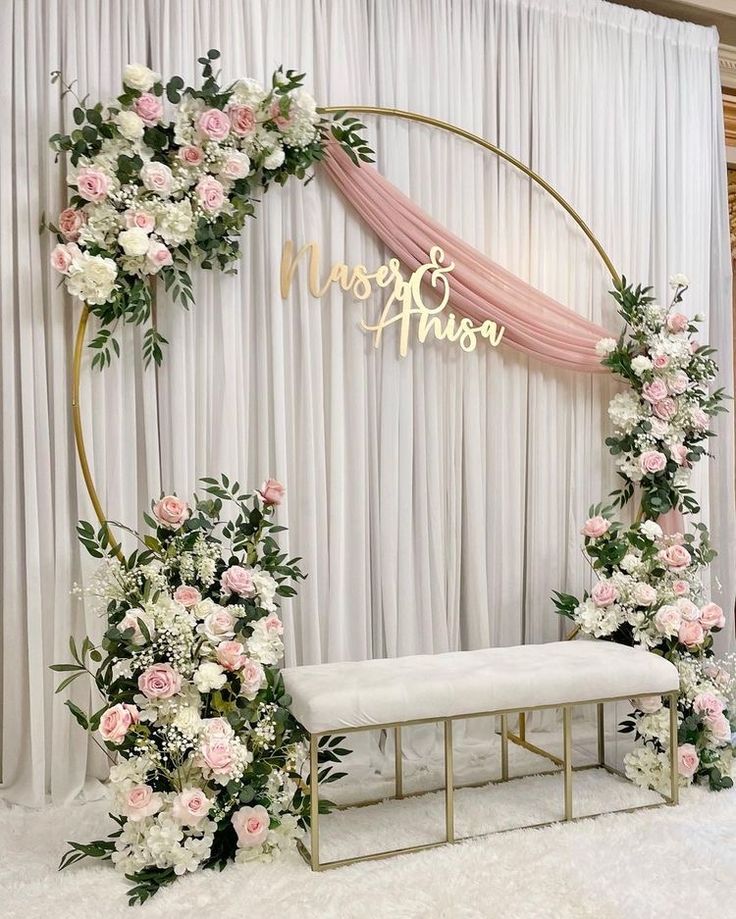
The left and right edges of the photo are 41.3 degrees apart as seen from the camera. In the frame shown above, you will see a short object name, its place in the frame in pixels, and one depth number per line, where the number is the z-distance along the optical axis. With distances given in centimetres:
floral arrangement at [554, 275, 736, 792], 314
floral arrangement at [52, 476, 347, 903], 246
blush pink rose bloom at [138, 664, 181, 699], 246
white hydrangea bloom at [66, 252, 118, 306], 279
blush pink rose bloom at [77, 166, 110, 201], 279
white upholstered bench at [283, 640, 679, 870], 258
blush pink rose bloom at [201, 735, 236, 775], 245
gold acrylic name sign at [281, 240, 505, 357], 325
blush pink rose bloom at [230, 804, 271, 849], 252
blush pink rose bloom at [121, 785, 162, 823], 243
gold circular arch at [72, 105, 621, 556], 292
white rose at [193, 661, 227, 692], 248
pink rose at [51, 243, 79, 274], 277
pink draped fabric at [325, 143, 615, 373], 330
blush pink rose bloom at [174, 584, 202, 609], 256
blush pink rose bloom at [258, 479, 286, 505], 273
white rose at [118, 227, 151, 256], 279
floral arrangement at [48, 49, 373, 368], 282
